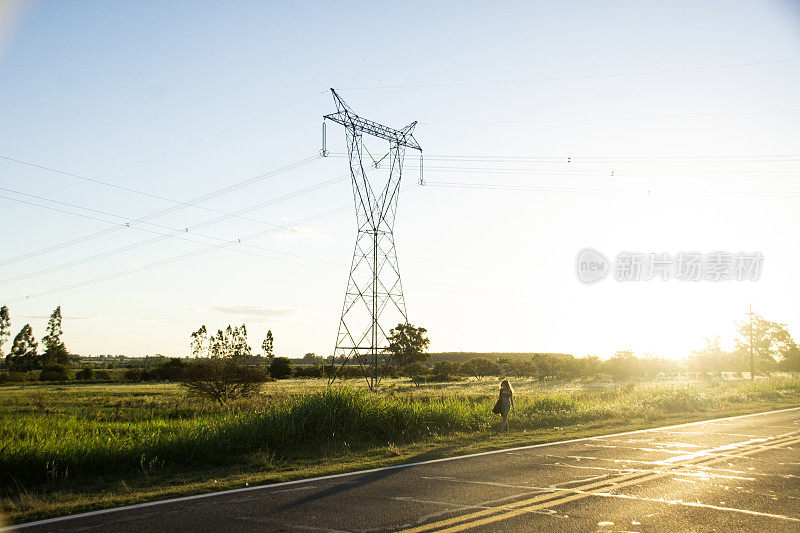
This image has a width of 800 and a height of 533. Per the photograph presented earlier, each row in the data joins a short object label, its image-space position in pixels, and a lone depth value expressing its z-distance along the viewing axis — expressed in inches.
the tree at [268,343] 4479.8
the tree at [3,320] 3900.1
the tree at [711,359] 4175.7
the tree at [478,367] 3454.7
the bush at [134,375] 2891.2
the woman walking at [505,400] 746.8
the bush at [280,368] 3016.7
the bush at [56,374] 2901.1
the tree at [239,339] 3371.1
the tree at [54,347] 3932.6
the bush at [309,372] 3053.6
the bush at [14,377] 2768.2
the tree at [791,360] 4421.8
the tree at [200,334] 3686.0
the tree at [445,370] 2815.2
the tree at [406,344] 3181.6
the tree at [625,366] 2972.4
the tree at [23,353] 3757.4
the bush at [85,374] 2960.1
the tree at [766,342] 4411.9
